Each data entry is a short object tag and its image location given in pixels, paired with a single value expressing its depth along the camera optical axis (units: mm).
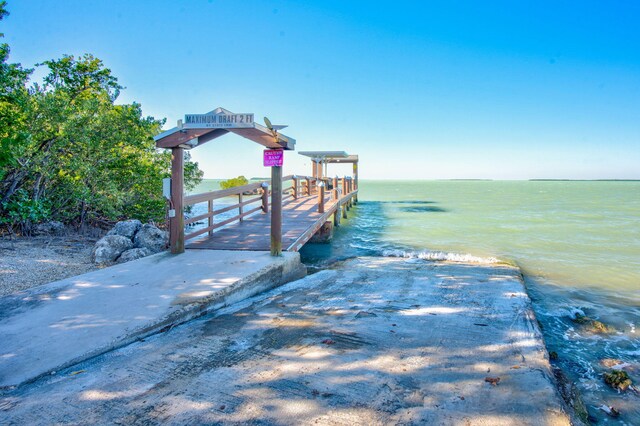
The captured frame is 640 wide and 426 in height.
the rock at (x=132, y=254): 7566
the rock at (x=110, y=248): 7551
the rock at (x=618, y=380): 3978
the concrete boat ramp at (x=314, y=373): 2689
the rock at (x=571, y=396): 3180
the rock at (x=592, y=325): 5841
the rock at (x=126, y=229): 8638
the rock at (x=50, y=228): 9810
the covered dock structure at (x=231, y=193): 6426
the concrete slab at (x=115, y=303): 3387
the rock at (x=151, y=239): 8414
